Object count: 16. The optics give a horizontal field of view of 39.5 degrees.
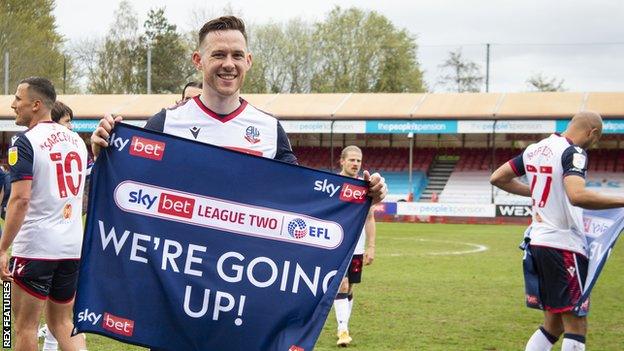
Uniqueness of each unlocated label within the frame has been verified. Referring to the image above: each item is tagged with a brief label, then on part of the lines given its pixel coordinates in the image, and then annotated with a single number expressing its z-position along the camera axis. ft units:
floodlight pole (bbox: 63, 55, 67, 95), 215.28
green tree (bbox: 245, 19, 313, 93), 223.10
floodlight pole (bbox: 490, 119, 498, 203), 127.02
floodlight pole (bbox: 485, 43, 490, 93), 205.87
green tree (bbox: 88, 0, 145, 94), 228.22
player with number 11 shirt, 20.72
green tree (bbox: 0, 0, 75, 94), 211.61
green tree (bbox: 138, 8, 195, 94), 238.68
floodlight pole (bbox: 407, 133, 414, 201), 132.95
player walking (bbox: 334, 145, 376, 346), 28.33
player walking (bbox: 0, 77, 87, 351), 18.61
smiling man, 12.50
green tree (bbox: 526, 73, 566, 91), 240.53
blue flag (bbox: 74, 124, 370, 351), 12.60
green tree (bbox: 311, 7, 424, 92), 221.66
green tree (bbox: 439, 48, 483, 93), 219.41
